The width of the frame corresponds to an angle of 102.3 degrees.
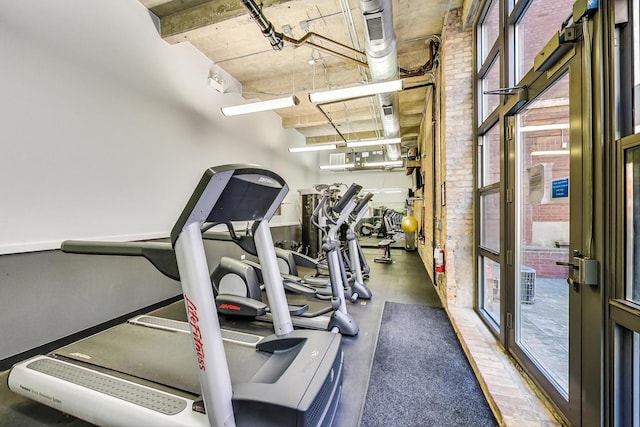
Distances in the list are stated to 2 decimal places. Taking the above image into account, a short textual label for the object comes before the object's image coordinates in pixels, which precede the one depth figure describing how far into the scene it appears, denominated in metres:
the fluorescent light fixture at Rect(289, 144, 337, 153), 6.95
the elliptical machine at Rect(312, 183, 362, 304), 3.09
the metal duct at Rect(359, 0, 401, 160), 2.51
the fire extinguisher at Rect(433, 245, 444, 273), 3.68
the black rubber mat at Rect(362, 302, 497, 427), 1.75
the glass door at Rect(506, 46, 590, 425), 1.49
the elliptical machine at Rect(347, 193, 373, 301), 4.11
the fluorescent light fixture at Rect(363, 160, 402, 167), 8.91
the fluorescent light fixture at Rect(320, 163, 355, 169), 9.87
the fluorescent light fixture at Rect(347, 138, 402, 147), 6.36
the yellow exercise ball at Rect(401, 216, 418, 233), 7.75
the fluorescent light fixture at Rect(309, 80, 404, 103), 3.43
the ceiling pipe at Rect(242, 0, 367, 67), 2.75
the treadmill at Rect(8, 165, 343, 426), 1.29
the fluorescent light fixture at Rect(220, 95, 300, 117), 4.06
